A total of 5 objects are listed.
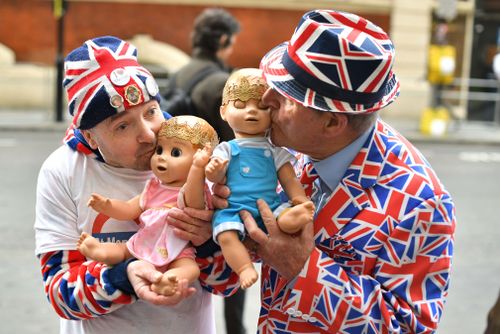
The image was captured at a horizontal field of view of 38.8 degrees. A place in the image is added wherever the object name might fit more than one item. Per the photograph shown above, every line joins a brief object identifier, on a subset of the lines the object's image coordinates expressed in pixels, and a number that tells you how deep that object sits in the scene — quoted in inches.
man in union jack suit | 84.4
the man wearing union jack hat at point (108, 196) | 87.9
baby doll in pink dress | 87.4
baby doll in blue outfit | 85.4
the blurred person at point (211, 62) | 177.2
